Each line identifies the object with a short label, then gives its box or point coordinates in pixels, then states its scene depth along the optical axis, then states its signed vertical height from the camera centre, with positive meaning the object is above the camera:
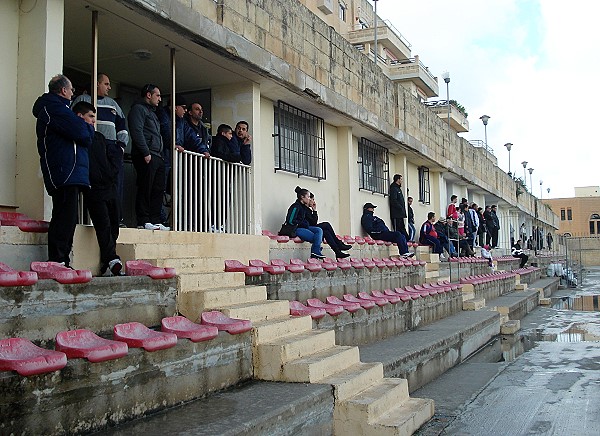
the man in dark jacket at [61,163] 4.50 +0.76
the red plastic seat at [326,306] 6.24 -0.52
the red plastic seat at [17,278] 3.31 -0.07
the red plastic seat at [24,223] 4.59 +0.32
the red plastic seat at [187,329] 3.97 -0.46
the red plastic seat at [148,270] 4.53 -0.07
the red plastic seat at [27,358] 2.85 -0.46
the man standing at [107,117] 5.72 +1.42
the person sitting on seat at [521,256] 24.17 -0.10
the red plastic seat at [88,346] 3.18 -0.45
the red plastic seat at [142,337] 3.54 -0.45
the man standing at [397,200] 13.93 +1.30
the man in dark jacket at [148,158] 6.31 +1.11
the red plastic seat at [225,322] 4.38 -0.47
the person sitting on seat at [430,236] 15.19 +0.50
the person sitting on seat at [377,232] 12.06 +0.50
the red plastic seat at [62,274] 3.63 -0.06
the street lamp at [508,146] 34.41 +6.17
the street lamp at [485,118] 31.31 +7.09
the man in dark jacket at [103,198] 4.89 +0.53
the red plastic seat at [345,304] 6.63 -0.52
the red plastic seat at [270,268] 6.15 -0.09
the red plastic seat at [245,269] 5.91 -0.09
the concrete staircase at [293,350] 4.41 -0.74
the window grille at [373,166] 12.72 +2.01
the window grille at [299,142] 9.59 +1.98
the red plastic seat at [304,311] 5.64 -0.50
